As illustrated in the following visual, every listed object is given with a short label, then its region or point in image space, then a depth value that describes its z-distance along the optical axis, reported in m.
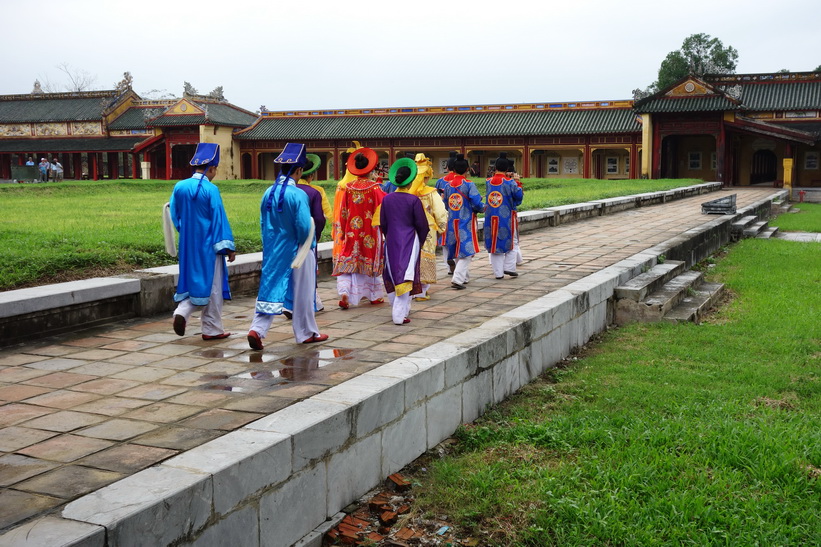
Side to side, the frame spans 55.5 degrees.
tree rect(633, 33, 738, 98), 44.94
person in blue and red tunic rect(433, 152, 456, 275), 8.78
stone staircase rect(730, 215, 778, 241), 15.44
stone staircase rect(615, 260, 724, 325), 7.89
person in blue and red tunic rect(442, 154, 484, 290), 8.31
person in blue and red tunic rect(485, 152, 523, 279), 8.73
